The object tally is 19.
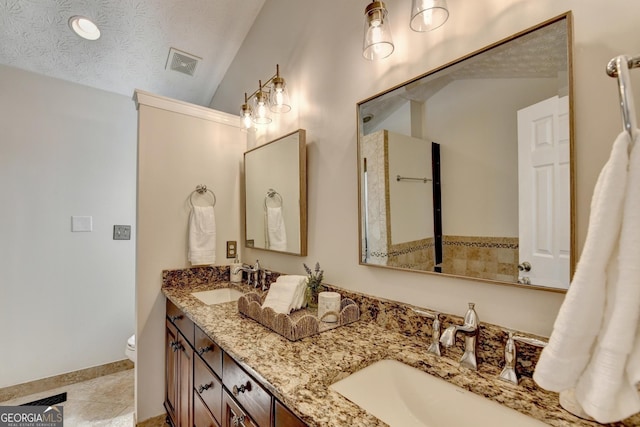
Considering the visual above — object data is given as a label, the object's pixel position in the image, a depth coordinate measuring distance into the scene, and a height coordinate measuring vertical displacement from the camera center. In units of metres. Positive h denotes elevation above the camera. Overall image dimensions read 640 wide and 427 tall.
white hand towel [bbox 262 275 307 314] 1.22 -0.34
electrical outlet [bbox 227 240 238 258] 2.13 -0.23
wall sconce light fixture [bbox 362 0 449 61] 0.91 +0.63
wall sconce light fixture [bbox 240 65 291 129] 1.57 +0.64
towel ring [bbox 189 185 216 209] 1.96 +0.17
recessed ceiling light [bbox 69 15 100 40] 1.82 +1.21
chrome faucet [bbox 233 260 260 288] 1.84 -0.36
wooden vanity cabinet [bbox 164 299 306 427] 0.79 -0.62
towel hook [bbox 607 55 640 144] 0.50 +0.23
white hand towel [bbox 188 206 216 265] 1.90 -0.13
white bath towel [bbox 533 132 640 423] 0.47 -0.17
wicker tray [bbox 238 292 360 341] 1.00 -0.39
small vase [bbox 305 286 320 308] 1.33 -0.37
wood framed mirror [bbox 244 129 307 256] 1.55 +0.12
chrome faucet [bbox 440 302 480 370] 0.80 -0.34
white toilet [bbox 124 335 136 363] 1.95 -0.89
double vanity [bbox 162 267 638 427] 0.66 -0.42
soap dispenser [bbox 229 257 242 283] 2.00 -0.39
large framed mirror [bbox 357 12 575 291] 0.75 +0.15
